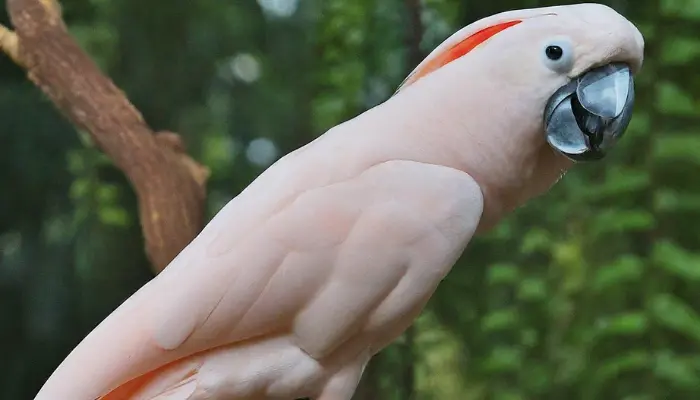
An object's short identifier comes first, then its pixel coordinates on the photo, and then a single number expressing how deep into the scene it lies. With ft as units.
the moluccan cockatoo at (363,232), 3.41
